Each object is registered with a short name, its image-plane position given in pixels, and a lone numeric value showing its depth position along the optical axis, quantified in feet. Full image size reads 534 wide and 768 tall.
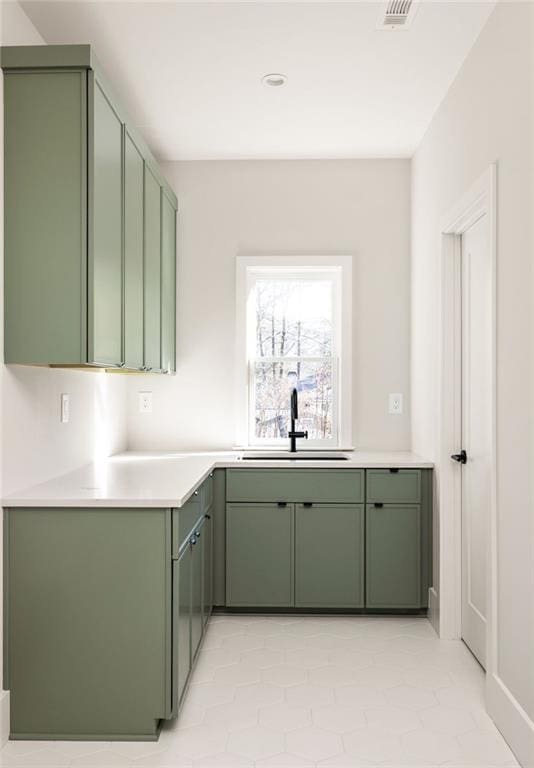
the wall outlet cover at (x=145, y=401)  13.73
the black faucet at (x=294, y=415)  13.07
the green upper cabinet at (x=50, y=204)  7.68
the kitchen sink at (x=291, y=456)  12.77
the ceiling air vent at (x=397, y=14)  8.00
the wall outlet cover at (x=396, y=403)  13.51
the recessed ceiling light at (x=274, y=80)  9.84
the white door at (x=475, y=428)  9.57
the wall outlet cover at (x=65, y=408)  9.67
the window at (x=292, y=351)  13.82
